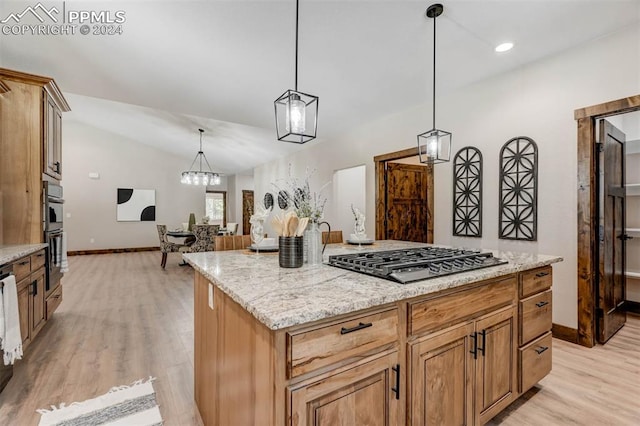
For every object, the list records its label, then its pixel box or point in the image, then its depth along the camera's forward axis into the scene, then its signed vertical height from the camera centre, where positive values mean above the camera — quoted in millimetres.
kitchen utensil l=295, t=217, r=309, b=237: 1583 -72
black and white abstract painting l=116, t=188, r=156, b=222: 8914 +223
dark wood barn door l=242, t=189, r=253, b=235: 11422 +308
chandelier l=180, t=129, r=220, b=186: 7148 +822
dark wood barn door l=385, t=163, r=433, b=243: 4852 +170
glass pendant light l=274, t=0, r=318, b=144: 1748 +568
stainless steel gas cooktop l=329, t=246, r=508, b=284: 1374 -267
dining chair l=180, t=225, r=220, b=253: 6102 -512
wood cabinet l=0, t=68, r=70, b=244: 2693 +531
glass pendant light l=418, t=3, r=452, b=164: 2242 +594
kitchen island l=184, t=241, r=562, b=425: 984 -539
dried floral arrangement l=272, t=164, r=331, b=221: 1745 +45
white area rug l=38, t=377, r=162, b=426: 1792 -1212
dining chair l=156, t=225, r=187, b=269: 6414 -699
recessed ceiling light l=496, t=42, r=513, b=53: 2664 +1446
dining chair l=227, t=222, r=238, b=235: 7770 -402
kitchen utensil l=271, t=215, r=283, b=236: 1563 -66
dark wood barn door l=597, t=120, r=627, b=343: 2738 -260
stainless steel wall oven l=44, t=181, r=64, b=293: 2887 -159
